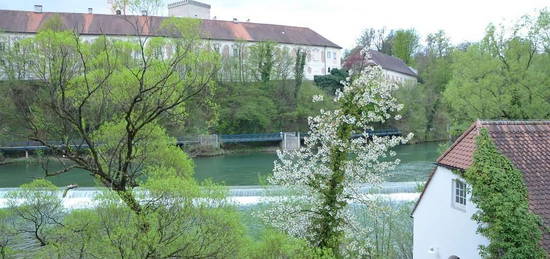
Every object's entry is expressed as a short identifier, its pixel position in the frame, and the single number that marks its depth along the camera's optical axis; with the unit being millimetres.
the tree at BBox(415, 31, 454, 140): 56562
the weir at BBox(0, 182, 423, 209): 23000
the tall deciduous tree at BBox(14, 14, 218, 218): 9641
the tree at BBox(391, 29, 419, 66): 82062
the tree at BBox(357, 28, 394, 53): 83188
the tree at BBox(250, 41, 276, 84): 56438
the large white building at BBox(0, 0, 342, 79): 53750
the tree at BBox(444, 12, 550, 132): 23953
